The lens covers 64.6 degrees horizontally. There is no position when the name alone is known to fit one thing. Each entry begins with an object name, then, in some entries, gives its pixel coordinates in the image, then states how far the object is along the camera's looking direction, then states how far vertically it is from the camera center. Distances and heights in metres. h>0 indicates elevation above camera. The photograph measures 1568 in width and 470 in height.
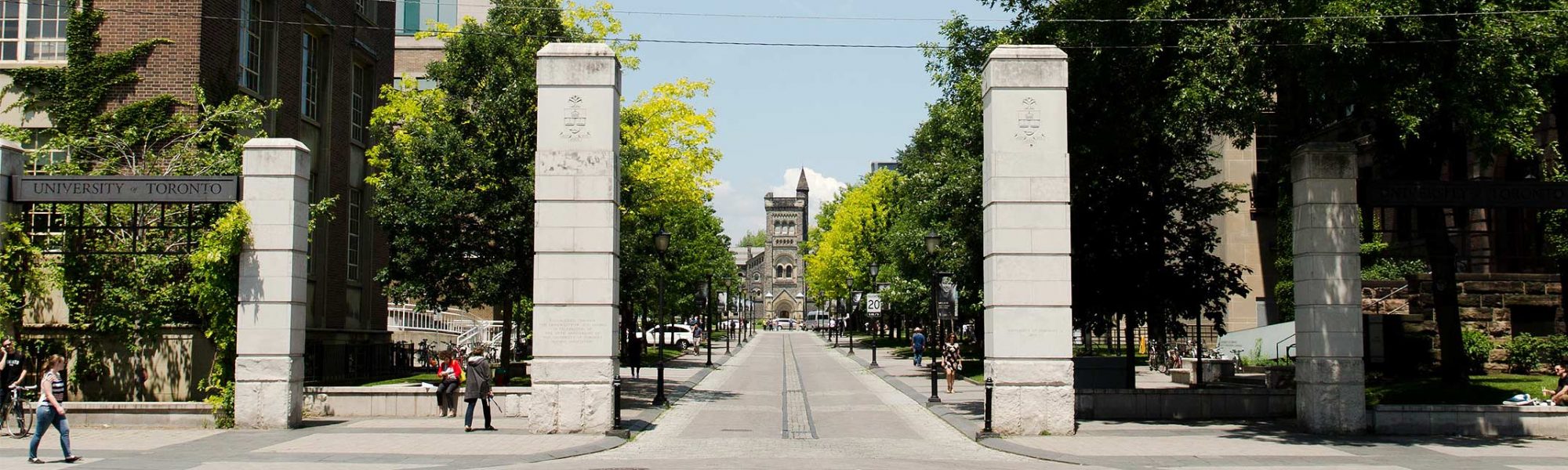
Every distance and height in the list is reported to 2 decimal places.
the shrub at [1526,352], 30.14 -1.04
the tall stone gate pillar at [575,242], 18.88 +1.07
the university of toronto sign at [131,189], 18.72 +1.89
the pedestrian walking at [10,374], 18.22 -0.92
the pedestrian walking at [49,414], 14.52 -1.19
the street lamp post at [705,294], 54.09 +0.79
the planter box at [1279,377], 27.95 -1.52
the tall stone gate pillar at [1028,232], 18.80 +1.21
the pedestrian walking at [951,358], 30.33 -1.19
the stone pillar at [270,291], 19.11 +0.34
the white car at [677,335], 68.06 -1.40
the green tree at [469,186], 25.70 +2.66
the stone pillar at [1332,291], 18.94 +0.30
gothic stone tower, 192.75 +5.09
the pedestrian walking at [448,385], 21.03 -1.24
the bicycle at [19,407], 17.75 -1.36
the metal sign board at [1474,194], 18.56 +1.74
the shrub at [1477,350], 30.58 -1.00
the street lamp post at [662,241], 32.03 +1.82
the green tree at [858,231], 66.81 +4.55
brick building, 23.84 +5.20
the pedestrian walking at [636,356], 35.91 -1.29
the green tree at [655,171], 29.97 +3.62
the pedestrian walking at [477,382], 19.16 -1.11
